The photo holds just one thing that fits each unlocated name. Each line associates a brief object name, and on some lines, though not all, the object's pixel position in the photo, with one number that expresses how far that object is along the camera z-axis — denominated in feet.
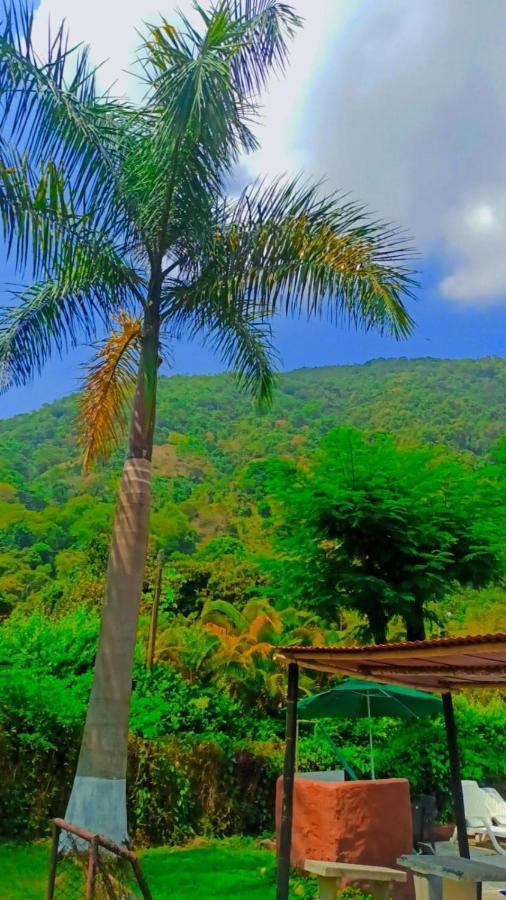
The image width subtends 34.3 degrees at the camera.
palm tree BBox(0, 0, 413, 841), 28.63
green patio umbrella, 35.15
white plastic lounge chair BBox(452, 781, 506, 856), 40.69
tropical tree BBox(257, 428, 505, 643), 43.19
